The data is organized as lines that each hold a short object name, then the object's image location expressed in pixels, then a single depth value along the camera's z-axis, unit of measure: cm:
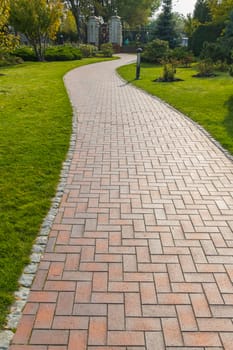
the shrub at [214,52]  1938
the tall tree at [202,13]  3128
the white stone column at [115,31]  3825
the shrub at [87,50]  2884
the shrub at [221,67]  1838
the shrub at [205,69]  1641
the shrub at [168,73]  1482
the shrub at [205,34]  2527
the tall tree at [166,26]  2808
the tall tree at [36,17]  2077
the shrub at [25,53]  2405
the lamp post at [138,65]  1493
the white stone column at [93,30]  3800
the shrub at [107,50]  2978
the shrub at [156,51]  2215
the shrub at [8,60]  2123
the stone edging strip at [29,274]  232
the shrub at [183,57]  2153
